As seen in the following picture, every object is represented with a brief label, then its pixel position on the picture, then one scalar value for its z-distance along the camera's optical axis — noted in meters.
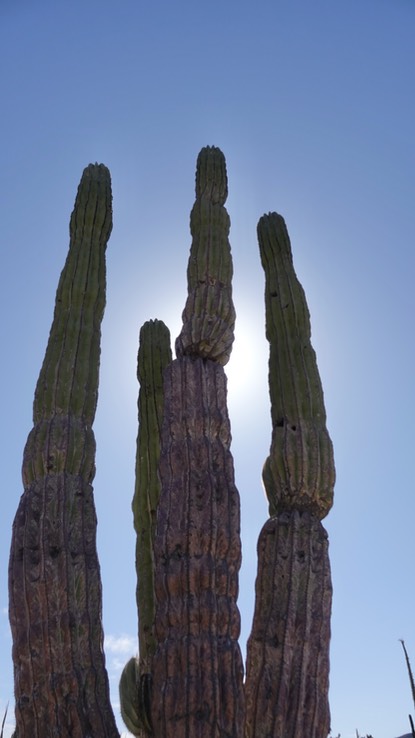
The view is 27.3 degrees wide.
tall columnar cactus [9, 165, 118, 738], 5.48
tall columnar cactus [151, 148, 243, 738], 5.42
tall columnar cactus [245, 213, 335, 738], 5.73
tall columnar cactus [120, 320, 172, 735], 6.40
